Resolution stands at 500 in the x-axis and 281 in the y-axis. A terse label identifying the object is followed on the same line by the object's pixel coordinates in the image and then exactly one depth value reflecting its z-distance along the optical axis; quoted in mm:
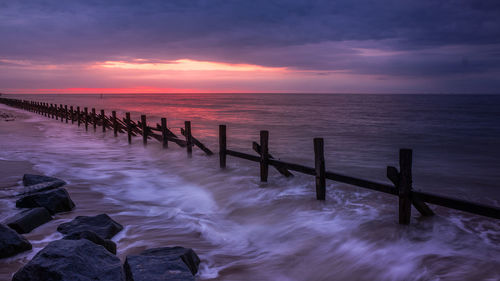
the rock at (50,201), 6293
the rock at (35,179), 8133
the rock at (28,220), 5363
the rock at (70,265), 3012
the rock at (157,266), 3273
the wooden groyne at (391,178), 4746
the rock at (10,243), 4285
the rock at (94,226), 5125
